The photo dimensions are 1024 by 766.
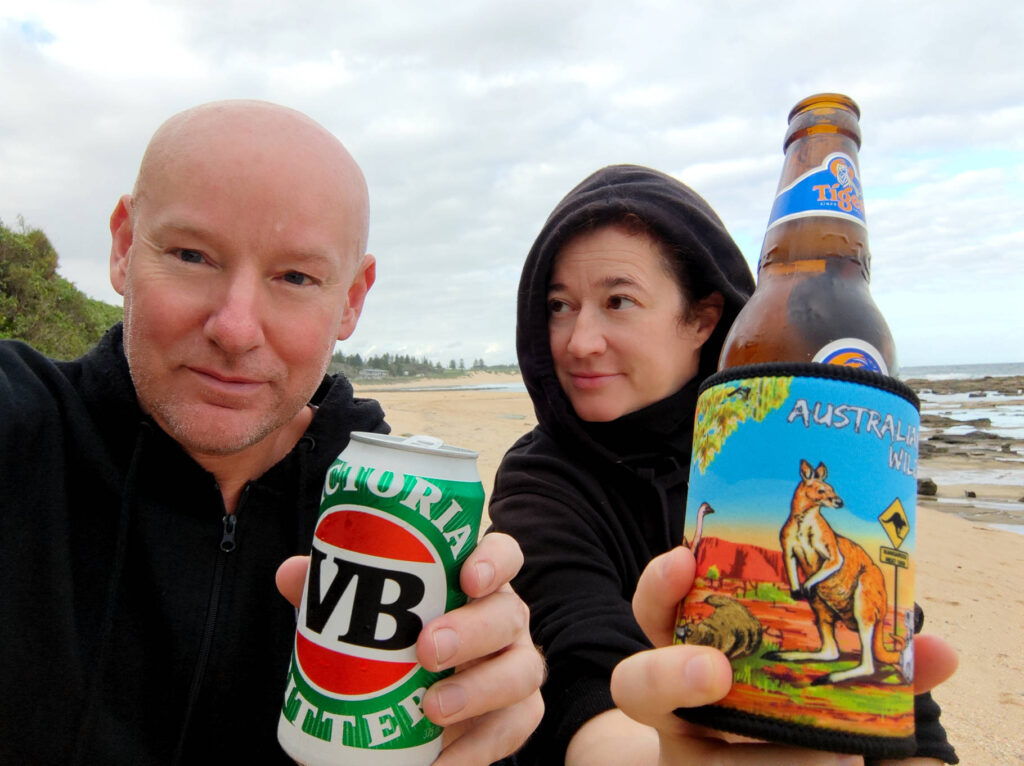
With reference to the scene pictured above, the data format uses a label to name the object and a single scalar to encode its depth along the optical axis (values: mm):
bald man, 339
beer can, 250
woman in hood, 419
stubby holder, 204
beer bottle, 248
